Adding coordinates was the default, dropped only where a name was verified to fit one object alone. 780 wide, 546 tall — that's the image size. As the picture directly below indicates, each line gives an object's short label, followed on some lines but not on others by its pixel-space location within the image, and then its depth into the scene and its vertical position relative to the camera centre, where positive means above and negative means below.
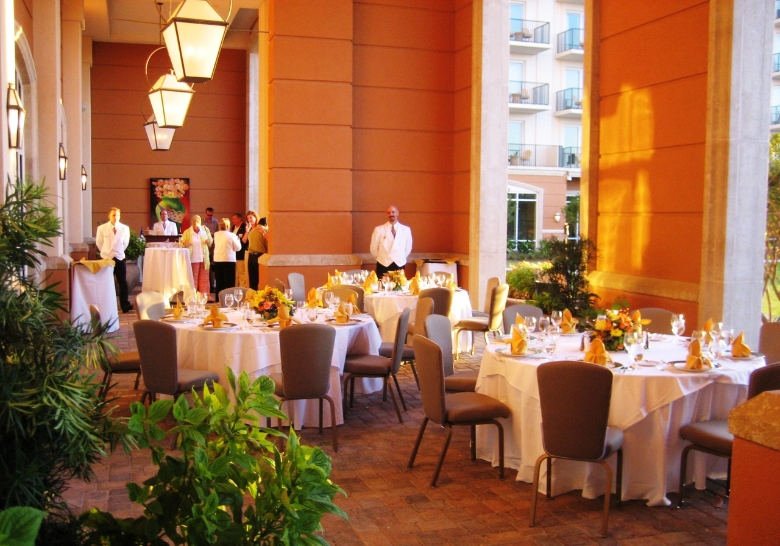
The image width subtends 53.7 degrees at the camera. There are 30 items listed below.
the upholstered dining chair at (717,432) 4.05 -1.10
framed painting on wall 18.78 +0.62
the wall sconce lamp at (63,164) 11.87 +0.90
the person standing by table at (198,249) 14.30 -0.47
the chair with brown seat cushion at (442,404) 4.60 -1.10
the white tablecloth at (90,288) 10.00 -0.87
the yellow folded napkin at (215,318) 5.94 -0.72
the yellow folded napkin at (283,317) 5.97 -0.72
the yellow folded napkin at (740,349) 4.89 -0.75
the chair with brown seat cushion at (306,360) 5.27 -0.93
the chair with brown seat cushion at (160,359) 5.36 -0.95
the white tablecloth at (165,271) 13.24 -0.82
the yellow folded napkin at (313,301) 6.98 -0.69
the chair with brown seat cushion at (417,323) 6.82 -0.86
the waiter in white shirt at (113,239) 12.23 -0.26
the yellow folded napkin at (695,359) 4.49 -0.76
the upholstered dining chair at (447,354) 5.47 -0.93
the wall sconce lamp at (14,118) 6.49 +0.89
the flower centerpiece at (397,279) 8.84 -0.61
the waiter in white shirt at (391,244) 10.39 -0.24
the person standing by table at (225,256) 13.75 -0.57
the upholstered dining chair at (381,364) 6.11 -1.10
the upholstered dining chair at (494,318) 8.34 -0.99
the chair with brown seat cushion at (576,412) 3.94 -0.96
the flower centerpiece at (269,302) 6.10 -0.61
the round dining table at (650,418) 4.36 -1.09
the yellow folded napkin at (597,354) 4.60 -0.75
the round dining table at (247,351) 5.74 -0.96
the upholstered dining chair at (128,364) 6.12 -1.13
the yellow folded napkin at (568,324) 5.89 -0.74
